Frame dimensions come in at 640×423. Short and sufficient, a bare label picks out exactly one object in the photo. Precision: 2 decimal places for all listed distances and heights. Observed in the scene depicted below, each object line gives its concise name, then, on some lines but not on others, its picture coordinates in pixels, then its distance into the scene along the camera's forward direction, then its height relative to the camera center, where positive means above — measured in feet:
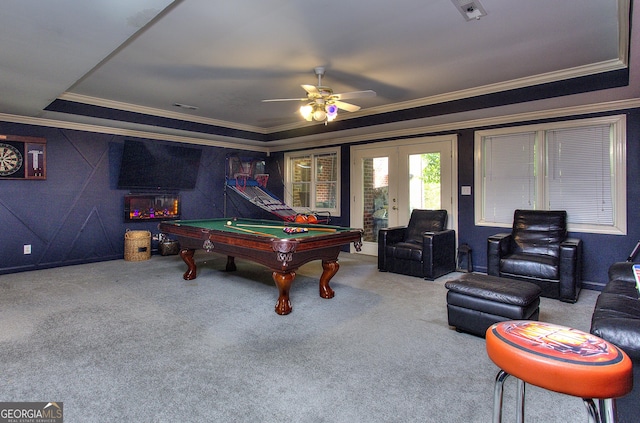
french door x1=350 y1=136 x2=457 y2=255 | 18.43 +1.61
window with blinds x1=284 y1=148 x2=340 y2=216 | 23.58 +2.15
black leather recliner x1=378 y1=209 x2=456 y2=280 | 15.49 -1.76
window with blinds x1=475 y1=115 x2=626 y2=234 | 13.84 +1.60
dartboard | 16.16 +2.51
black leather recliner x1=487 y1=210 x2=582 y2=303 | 12.11 -1.77
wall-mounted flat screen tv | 19.70 +2.73
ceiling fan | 12.04 +3.95
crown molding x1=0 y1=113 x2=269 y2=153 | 16.58 +4.59
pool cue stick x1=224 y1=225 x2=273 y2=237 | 11.84 -0.73
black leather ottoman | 8.61 -2.41
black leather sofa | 5.03 -2.02
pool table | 10.67 -1.12
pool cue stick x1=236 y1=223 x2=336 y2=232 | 12.95 -0.69
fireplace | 20.13 +0.28
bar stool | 3.42 -1.61
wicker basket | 19.21 -1.91
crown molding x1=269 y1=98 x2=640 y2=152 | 13.78 +4.28
